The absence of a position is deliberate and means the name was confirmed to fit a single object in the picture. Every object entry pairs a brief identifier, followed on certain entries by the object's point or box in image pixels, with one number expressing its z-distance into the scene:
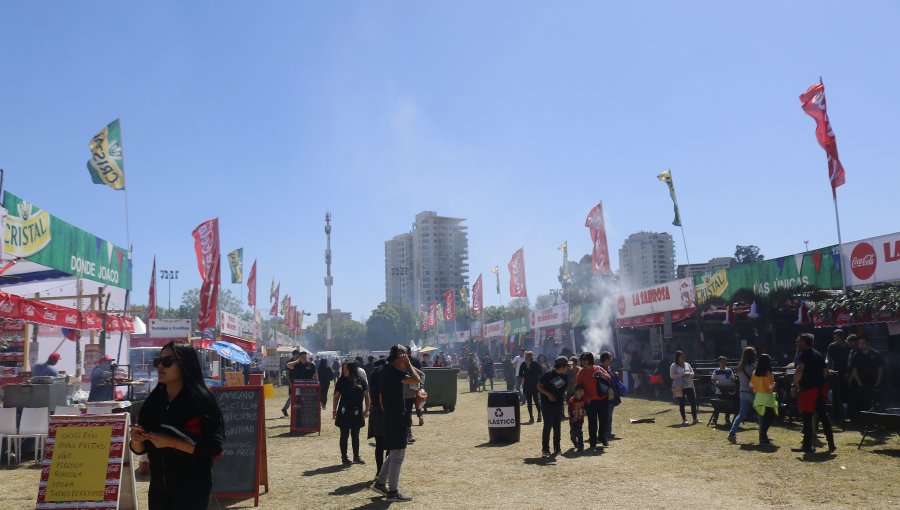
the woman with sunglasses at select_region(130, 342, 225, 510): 4.30
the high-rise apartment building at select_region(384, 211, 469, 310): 175.75
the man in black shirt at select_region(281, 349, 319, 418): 17.78
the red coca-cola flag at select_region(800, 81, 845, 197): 18.14
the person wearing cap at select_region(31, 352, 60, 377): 14.48
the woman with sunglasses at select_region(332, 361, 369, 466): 11.78
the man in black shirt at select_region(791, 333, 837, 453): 11.20
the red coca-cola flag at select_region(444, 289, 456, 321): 57.16
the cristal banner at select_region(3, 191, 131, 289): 15.72
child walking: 13.09
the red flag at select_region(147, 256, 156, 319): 40.77
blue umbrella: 24.06
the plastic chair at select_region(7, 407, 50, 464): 12.38
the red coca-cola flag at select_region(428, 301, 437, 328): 64.12
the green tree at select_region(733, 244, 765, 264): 78.44
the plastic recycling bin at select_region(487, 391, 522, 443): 14.64
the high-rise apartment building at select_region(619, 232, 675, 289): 136.45
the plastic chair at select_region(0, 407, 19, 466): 12.20
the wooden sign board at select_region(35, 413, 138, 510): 7.42
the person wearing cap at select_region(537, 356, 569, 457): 12.39
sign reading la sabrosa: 24.54
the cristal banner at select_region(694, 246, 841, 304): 18.47
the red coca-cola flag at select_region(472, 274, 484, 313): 51.12
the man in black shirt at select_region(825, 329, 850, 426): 14.72
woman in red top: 13.30
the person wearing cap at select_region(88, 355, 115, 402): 16.31
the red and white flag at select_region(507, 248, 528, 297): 41.53
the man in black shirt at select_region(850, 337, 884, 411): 13.83
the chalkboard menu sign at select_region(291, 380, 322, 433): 17.06
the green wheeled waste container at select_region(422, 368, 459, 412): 23.60
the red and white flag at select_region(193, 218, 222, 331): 21.78
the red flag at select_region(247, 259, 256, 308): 46.34
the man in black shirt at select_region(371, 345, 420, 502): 8.91
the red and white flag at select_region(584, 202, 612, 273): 30.88
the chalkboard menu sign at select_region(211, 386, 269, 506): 8.91
